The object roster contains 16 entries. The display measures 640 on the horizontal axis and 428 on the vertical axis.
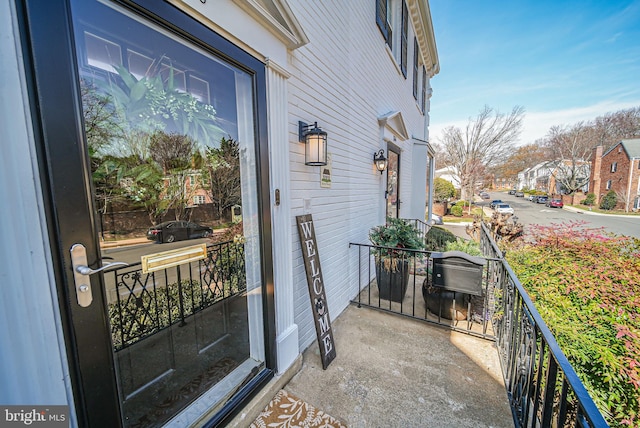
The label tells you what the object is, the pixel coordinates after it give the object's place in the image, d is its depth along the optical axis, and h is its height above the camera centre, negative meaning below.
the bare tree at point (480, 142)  16.64 +3.18
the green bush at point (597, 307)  1.67 -1.04
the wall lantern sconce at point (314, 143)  2.21 +0.42
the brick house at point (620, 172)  20.02 +0.83
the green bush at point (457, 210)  17.77 -1.80
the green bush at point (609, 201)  20.75 -1.66
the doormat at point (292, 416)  1.66 -1.60
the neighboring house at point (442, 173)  33.48 +1.86
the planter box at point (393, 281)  3.28 -1.31
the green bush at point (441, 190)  19.36 -0.36
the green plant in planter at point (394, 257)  3.32 -0.98
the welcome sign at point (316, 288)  2.22 -0.95
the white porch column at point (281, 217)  1.85 -0.23
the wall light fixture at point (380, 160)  4.22 +0.47
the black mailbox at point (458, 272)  2.55 -0.94
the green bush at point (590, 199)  23.41 -1.63
